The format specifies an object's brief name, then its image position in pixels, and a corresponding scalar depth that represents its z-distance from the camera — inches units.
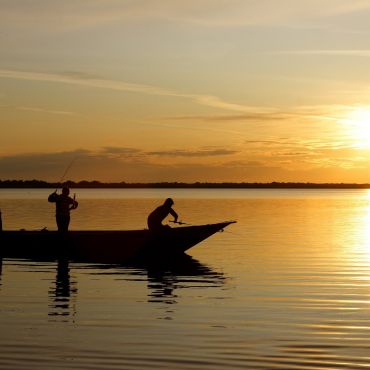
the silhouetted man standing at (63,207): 1087.6
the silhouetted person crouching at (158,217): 1069.1
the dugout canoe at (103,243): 1093.1
